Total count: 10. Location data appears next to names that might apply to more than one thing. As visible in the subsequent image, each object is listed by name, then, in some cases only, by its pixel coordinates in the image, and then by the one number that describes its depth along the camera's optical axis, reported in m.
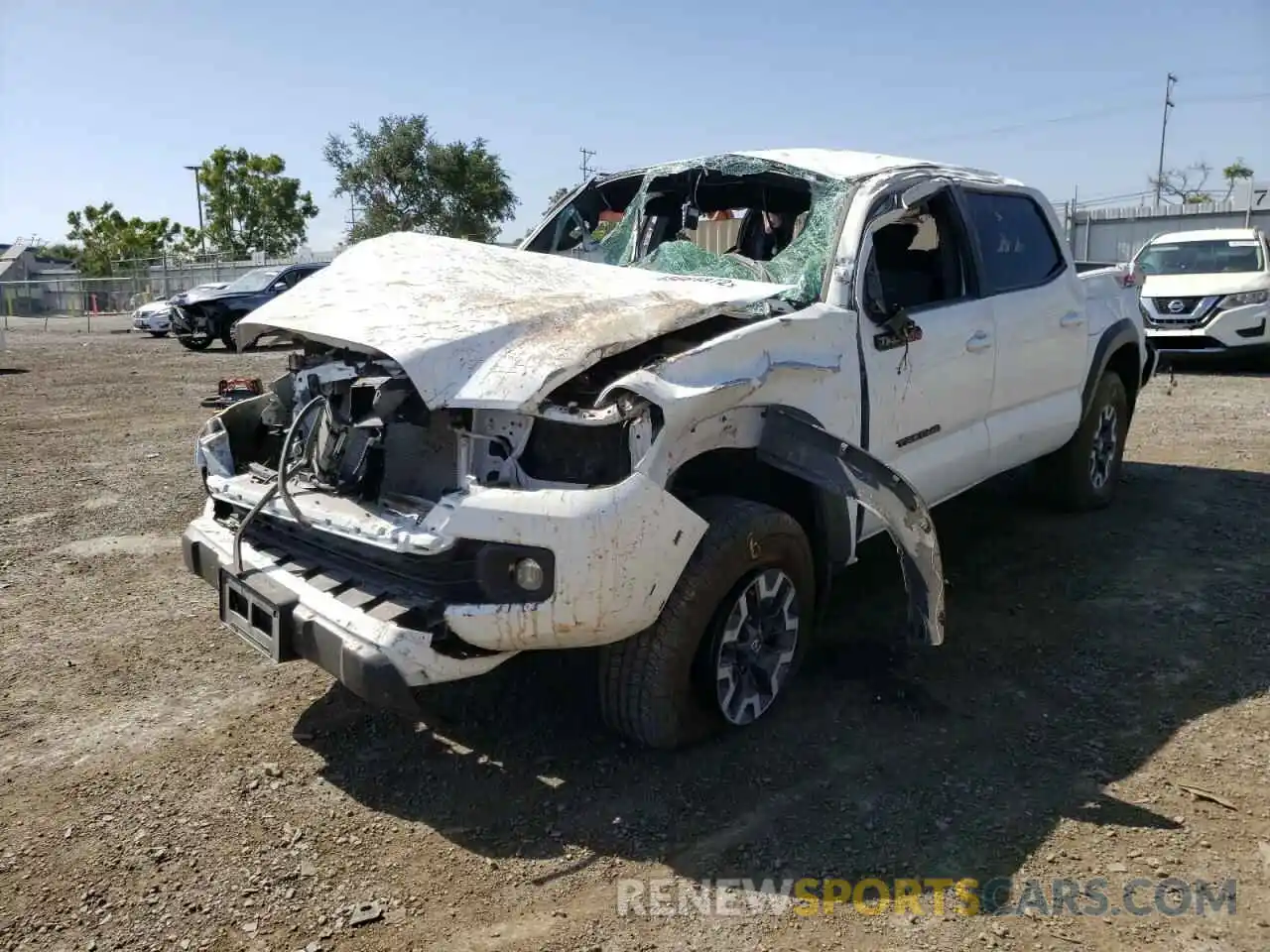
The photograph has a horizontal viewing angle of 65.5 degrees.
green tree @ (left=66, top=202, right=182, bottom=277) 57.22
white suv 11.52
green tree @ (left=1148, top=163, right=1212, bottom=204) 39.08
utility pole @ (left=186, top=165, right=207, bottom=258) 52.97
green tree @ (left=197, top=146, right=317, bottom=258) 50.25
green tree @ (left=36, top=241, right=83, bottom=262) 76.69
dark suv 18.28
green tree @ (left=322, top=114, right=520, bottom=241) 38.44
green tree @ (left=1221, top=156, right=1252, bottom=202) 56.62
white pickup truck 2.82
